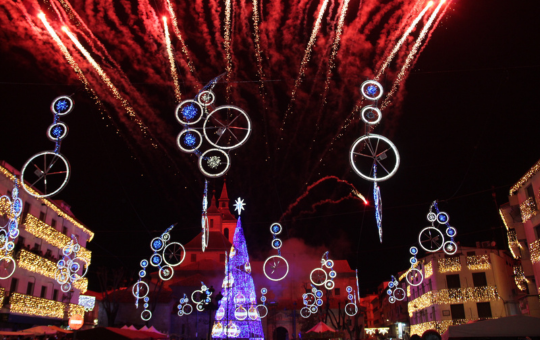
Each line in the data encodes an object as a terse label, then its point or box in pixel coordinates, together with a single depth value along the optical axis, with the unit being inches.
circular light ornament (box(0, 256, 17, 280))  999.0
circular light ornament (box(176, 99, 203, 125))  538.6
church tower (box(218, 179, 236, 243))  3344.0
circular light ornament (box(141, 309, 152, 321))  2038.1
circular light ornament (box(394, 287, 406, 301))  2420.6
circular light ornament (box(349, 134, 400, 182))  482.2
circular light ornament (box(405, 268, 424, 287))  1906.3
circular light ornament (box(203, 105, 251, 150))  501.0
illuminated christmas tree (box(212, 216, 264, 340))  1419.8
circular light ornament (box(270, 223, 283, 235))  1060.8
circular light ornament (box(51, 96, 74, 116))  542.6
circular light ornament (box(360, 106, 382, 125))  504.9
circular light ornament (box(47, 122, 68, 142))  534.8
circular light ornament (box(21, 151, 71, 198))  485.7
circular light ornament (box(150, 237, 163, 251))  1026.8
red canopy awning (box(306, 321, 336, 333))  1086.5
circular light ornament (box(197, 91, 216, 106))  537.6
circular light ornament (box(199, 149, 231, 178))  569.0
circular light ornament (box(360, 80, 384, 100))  502.9
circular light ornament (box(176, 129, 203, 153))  548.1
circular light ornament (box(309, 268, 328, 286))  2925.9
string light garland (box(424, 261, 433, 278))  1664.1
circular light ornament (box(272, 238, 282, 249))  1043.9
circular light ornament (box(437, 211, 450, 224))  874.1
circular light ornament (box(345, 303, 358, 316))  2345.0
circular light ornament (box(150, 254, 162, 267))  1092.8
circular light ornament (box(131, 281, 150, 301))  2179.1
